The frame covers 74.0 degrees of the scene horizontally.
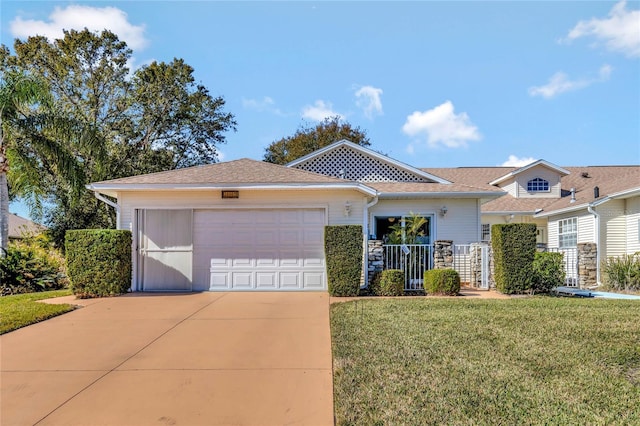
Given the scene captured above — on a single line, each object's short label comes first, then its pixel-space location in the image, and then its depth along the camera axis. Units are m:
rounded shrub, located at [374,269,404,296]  10.23
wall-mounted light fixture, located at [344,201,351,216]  11.05
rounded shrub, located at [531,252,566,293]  10.21
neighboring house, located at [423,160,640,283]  14.02
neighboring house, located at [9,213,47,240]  33.22
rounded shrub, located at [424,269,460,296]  10.15
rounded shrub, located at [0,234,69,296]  11.74
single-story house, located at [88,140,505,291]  11.06
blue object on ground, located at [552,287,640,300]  10.35
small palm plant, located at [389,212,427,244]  12.30
